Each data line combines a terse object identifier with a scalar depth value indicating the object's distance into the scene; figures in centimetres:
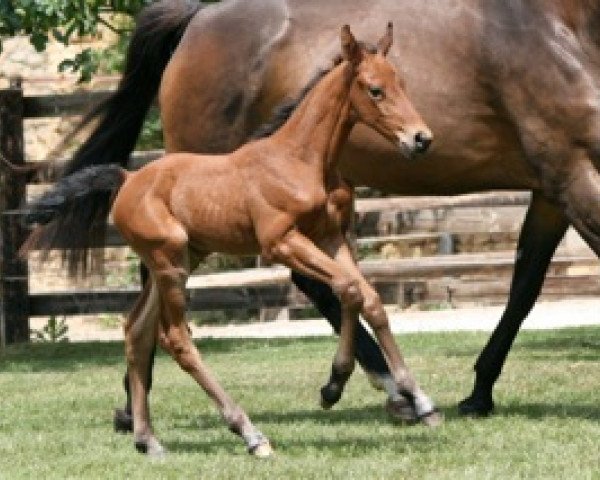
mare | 1524
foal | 1333
